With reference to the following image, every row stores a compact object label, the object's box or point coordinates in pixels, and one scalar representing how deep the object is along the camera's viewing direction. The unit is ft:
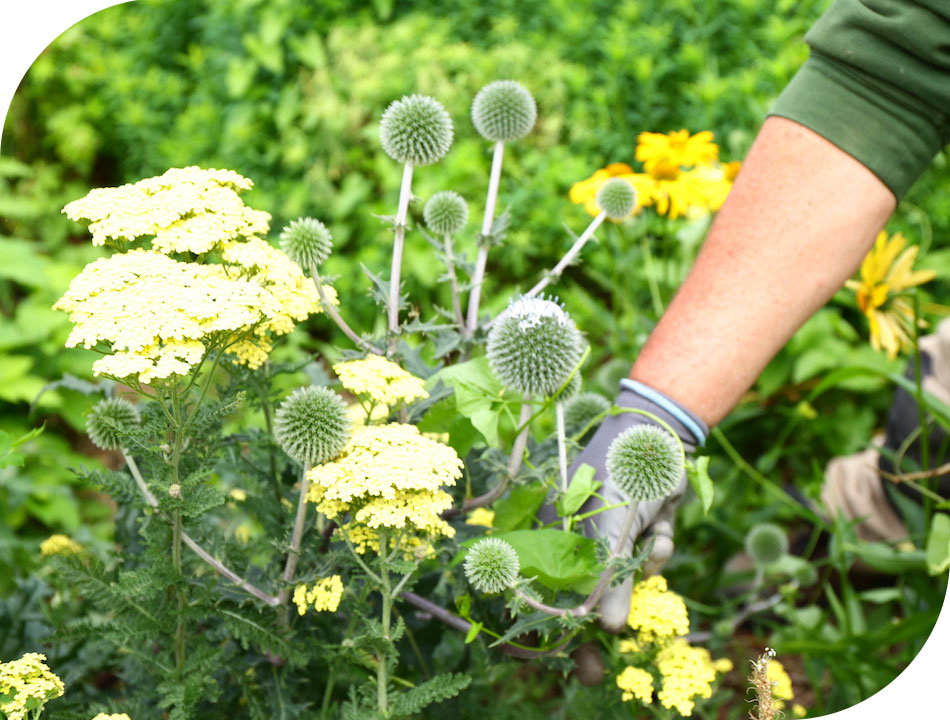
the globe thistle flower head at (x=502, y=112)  4.14
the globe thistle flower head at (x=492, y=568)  3.04
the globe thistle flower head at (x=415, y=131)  3.80
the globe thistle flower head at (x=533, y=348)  3.39
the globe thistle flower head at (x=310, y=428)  3.15
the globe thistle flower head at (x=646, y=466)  3.26
